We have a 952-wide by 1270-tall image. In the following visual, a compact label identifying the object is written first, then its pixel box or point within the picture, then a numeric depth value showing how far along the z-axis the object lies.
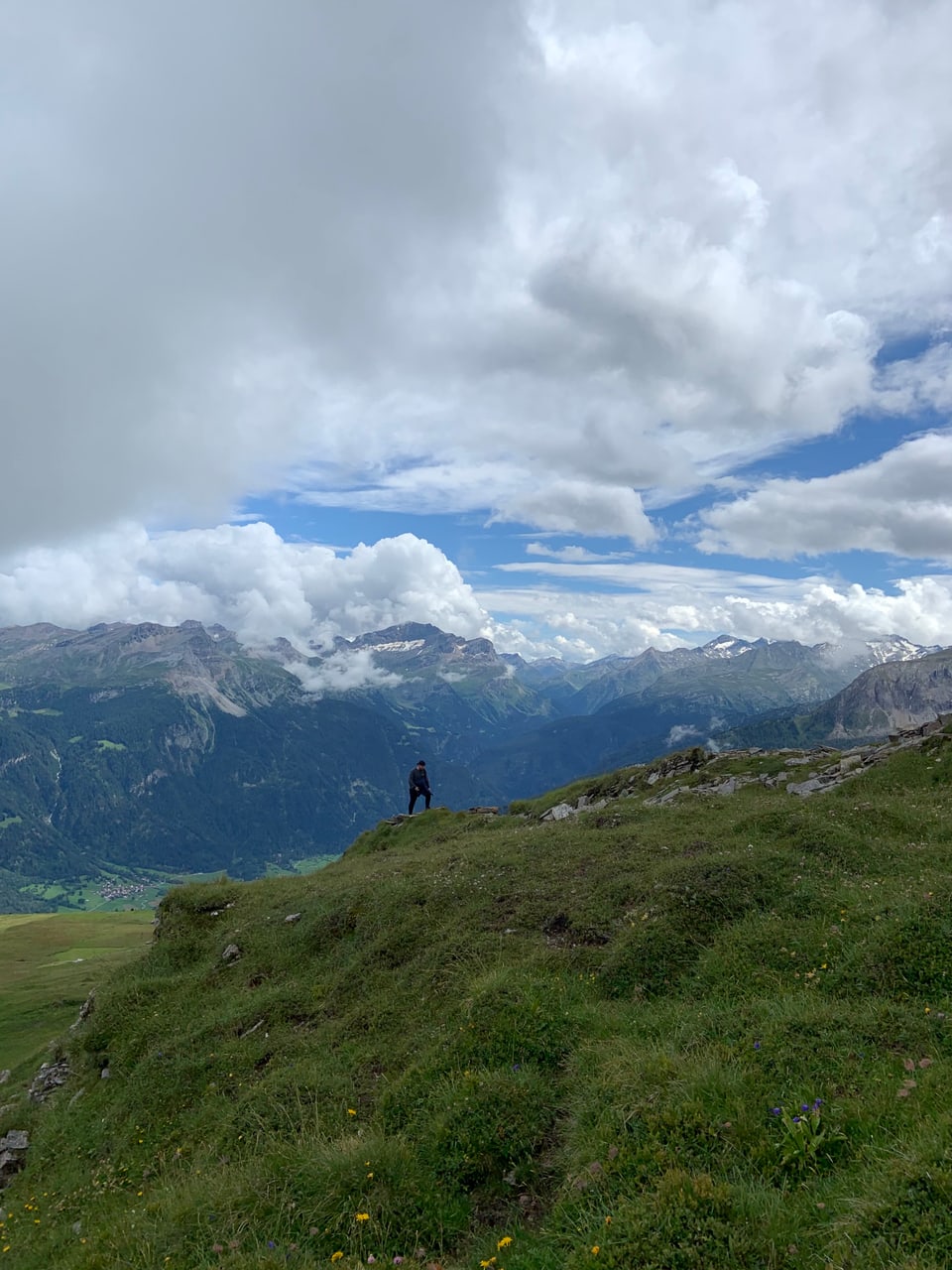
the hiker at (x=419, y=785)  43.75
